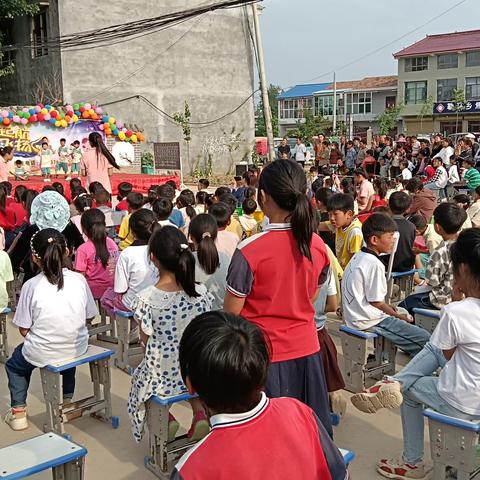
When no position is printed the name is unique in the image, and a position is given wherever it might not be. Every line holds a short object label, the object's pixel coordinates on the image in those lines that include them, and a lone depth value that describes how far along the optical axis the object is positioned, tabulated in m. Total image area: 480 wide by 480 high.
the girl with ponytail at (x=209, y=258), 3.86
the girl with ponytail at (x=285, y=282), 2.38
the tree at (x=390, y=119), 41.46
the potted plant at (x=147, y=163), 19.20
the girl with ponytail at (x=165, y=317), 3.14
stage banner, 15.72
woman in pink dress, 8.80
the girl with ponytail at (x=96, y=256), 5.08
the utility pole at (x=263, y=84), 15.32
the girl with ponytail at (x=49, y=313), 3.58
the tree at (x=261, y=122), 53.02
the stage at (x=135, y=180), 14.30
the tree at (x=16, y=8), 18.41
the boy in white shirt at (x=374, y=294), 3.90
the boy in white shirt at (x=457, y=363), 2.59
